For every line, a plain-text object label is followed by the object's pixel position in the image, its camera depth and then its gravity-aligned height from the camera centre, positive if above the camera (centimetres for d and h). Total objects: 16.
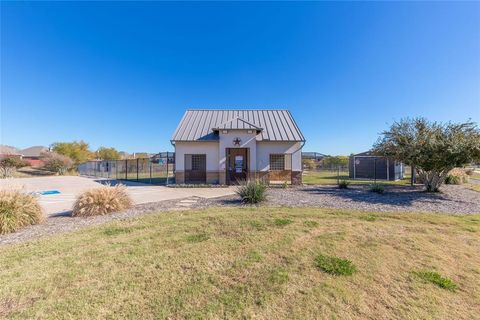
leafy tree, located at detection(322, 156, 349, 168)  3017 +86
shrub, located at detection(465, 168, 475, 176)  2054 -49
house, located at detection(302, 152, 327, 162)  2240 +143
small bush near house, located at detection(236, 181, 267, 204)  806 -100
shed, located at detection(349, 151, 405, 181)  1898 -13
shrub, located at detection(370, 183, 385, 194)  1062 -116
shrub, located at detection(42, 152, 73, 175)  2852 +73
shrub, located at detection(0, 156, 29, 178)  2284 +58
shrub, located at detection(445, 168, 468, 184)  1468 -82
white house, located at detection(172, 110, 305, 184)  1481 +94
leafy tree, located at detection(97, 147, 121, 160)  4480 +329
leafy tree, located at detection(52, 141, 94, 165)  3494 +306
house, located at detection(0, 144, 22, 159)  4592 +461
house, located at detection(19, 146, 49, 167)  5370 +428
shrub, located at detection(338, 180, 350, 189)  1251 -110
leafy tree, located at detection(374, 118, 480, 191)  903 +91
